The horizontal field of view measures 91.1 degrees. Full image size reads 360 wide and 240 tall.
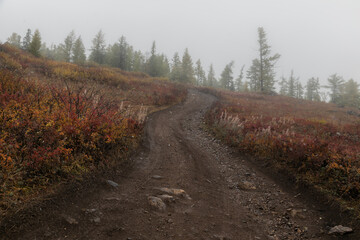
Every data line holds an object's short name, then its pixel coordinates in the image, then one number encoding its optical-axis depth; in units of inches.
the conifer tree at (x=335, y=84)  1859.7
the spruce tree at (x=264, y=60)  1589.6
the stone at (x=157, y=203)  150.0
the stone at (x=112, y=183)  171.2
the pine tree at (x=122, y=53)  1814.2
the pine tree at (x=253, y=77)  2064.2
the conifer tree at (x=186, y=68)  2030.0
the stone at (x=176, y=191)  176.9
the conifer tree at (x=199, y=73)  2775.6
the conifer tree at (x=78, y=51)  1951.4
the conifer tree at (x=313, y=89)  2341.3
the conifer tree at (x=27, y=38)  1537.9
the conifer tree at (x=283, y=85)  2635.3
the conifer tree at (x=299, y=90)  2540.6
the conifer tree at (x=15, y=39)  2401.3
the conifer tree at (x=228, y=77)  2390.5
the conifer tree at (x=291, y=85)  2259.4
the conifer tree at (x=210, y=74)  2802.7
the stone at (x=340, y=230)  138.2
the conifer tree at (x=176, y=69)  2100.5
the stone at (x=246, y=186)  219.7
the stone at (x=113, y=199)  148.5
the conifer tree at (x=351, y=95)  1560.5
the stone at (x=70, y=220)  115.3
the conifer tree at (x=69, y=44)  2045.8
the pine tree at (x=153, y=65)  2047.2
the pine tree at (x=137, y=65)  2142.0
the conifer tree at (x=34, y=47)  1053.4
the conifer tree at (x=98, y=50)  1894.7
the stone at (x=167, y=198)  161.4
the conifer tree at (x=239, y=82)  2718.5
